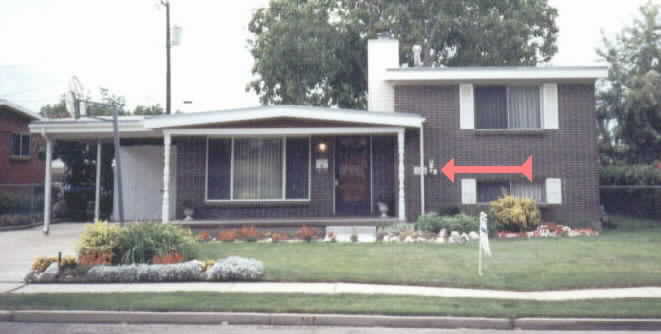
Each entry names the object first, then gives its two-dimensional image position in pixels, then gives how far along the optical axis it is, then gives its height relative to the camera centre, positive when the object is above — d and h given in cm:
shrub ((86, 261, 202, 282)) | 952 -135
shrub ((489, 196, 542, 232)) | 1470 -54
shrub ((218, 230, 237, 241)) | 1393 -103
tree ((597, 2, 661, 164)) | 2447 +451
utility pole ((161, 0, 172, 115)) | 2367 +617
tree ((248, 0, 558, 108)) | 2606 +781
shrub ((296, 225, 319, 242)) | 1394 -99
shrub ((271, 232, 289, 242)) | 1394 -107
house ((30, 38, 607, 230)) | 1602 +125
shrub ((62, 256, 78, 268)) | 993 -120
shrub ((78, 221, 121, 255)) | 1015 -81
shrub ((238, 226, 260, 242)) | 1404 -100
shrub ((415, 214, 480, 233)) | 1401 -76
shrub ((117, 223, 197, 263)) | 1030 -90
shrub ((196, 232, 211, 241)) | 1414 -105
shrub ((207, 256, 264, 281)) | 946 -132
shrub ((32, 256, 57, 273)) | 987 -122
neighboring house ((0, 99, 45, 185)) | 2425 +224
